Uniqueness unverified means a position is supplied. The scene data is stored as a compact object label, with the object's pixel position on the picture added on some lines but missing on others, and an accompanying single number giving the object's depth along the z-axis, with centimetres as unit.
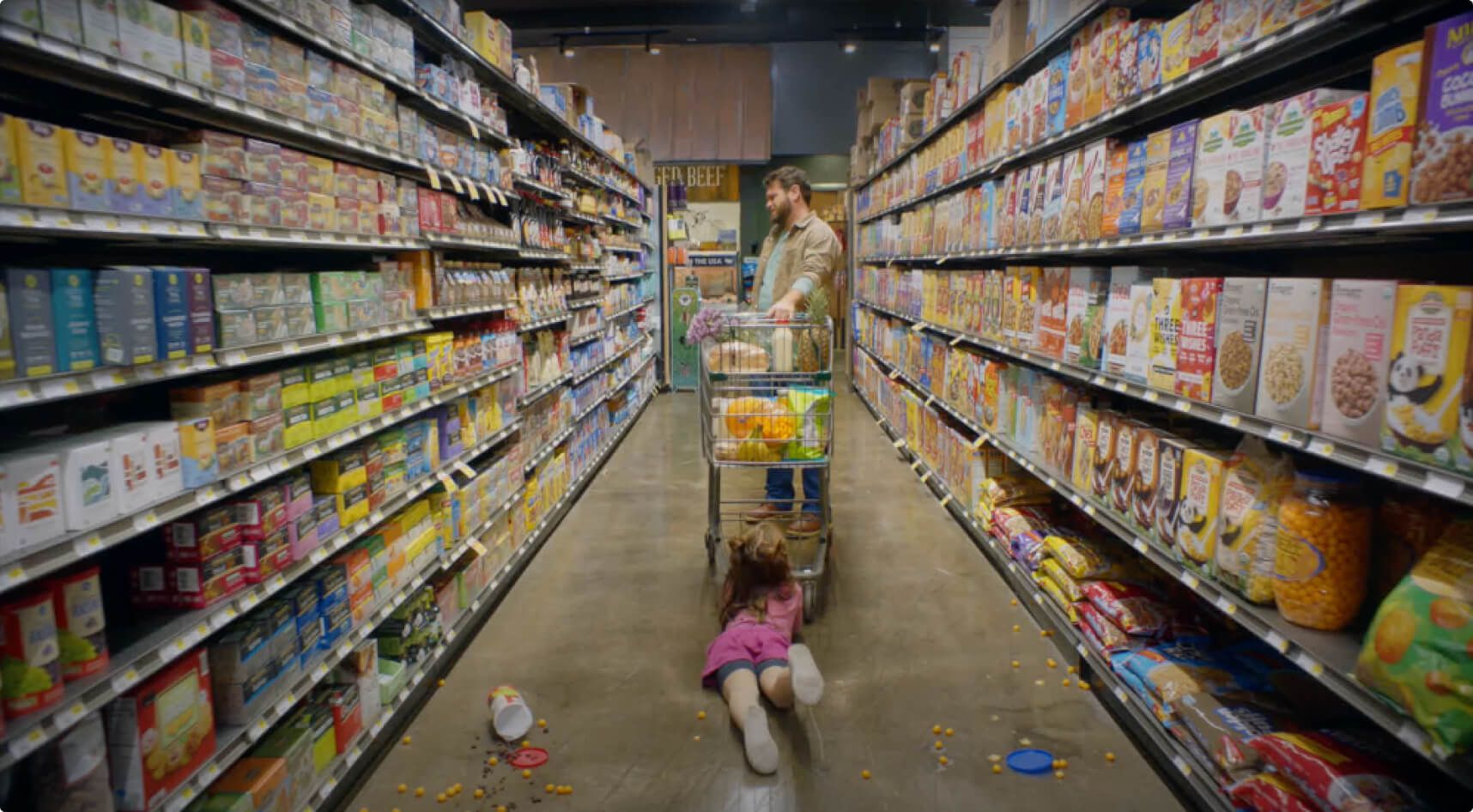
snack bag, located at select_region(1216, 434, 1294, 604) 227
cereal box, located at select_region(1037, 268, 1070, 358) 367
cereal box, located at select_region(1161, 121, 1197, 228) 266
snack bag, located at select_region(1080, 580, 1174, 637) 310
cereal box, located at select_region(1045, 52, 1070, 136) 368
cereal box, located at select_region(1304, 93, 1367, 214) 198
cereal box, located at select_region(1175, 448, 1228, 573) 250
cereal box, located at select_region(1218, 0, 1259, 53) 235
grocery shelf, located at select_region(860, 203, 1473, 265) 172
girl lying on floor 284
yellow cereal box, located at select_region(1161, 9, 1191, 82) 268
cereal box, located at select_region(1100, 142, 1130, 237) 311
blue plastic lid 275
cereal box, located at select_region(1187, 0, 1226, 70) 251
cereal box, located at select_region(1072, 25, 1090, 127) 346
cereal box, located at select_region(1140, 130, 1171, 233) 280
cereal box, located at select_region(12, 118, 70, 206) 159
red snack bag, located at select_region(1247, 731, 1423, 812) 188
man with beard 476
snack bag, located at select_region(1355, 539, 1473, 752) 161
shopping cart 392
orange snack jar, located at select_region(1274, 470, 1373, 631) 209
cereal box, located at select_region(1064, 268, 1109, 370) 332
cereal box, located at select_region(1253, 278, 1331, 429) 208
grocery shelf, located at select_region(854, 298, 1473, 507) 166
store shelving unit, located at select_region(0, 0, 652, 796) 167
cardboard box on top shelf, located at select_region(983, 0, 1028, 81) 437
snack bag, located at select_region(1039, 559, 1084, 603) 347
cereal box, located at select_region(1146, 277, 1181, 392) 271
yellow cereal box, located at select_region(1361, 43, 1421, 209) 181
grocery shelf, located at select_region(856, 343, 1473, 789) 167
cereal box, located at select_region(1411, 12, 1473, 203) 166
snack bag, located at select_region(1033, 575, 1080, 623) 346
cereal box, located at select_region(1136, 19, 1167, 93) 288
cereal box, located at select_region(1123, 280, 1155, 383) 288
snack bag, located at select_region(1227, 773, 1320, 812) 205
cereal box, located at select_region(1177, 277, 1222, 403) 252
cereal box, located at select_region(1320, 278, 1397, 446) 188
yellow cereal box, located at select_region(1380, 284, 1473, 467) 167
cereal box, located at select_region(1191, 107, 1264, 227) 234
